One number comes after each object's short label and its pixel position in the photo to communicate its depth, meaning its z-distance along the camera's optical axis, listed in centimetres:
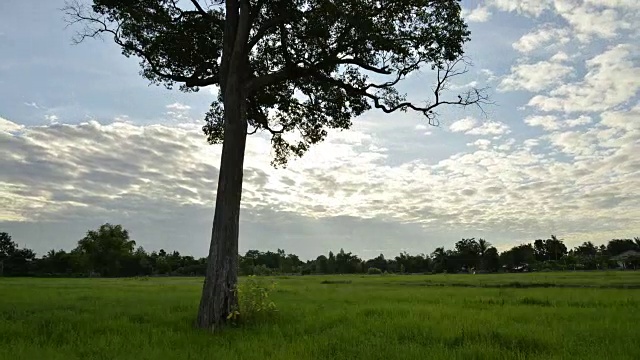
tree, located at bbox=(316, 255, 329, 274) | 12191
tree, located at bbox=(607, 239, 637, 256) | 12606
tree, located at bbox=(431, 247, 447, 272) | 11331
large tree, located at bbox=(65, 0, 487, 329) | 1291
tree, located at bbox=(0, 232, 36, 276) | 9019
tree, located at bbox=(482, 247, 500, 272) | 11722
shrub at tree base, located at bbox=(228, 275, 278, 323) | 1330
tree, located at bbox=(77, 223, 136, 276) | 10256
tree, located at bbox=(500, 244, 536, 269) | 11531
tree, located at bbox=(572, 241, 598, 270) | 9619
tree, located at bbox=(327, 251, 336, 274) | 12061
